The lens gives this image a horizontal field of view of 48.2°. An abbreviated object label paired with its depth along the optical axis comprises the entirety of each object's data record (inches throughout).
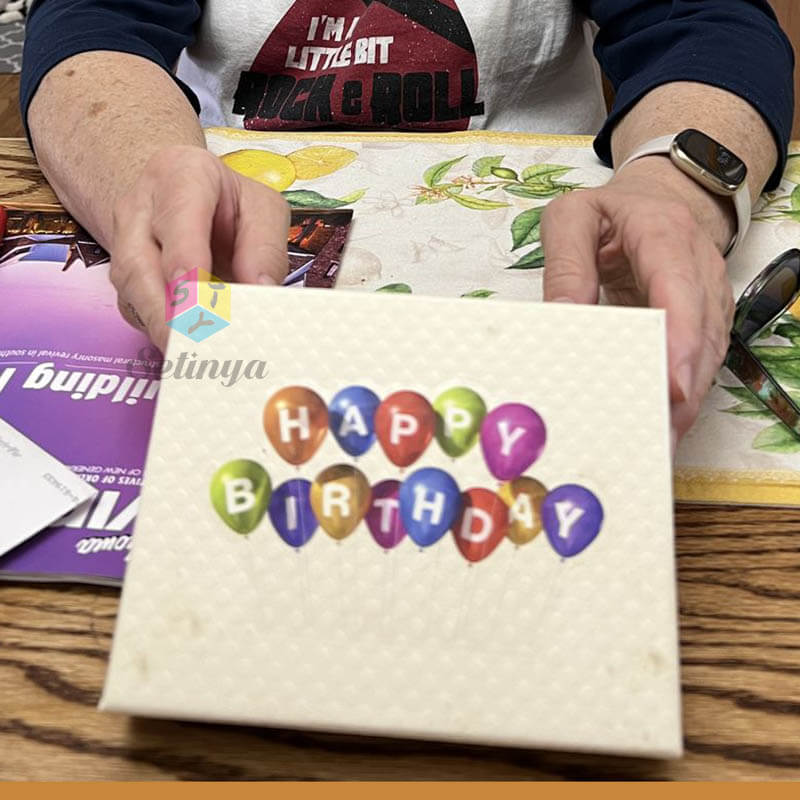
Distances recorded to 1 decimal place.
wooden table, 15.8
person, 20.1
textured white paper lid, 14.3
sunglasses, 22.7
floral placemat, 21.1
